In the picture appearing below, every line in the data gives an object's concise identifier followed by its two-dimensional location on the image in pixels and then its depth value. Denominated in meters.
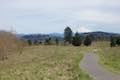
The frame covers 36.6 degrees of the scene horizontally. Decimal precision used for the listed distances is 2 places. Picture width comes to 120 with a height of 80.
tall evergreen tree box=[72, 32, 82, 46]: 66.85
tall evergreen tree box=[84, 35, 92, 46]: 68.29
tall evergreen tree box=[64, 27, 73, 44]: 83.51
